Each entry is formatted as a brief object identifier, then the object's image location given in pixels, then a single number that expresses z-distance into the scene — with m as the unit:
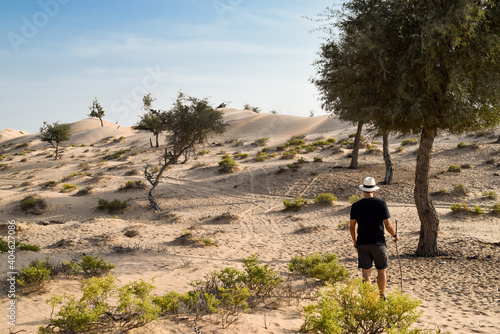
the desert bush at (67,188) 23.28
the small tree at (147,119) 43.84
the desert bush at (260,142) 41.97
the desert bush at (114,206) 18.20
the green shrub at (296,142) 38.62
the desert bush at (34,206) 17.92
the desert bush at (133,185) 22.79
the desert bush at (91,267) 7.59
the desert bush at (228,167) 26.66
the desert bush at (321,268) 7.08
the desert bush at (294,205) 16.98
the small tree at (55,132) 43.56
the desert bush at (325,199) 17.08
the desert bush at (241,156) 33.50
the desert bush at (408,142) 29.28
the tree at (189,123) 18.91
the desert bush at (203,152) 38.55
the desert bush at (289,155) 29.75
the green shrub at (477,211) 13.30
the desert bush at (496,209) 13.29
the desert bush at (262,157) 30.48
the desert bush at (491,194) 15.67
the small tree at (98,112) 74.19
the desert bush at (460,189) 16.77
